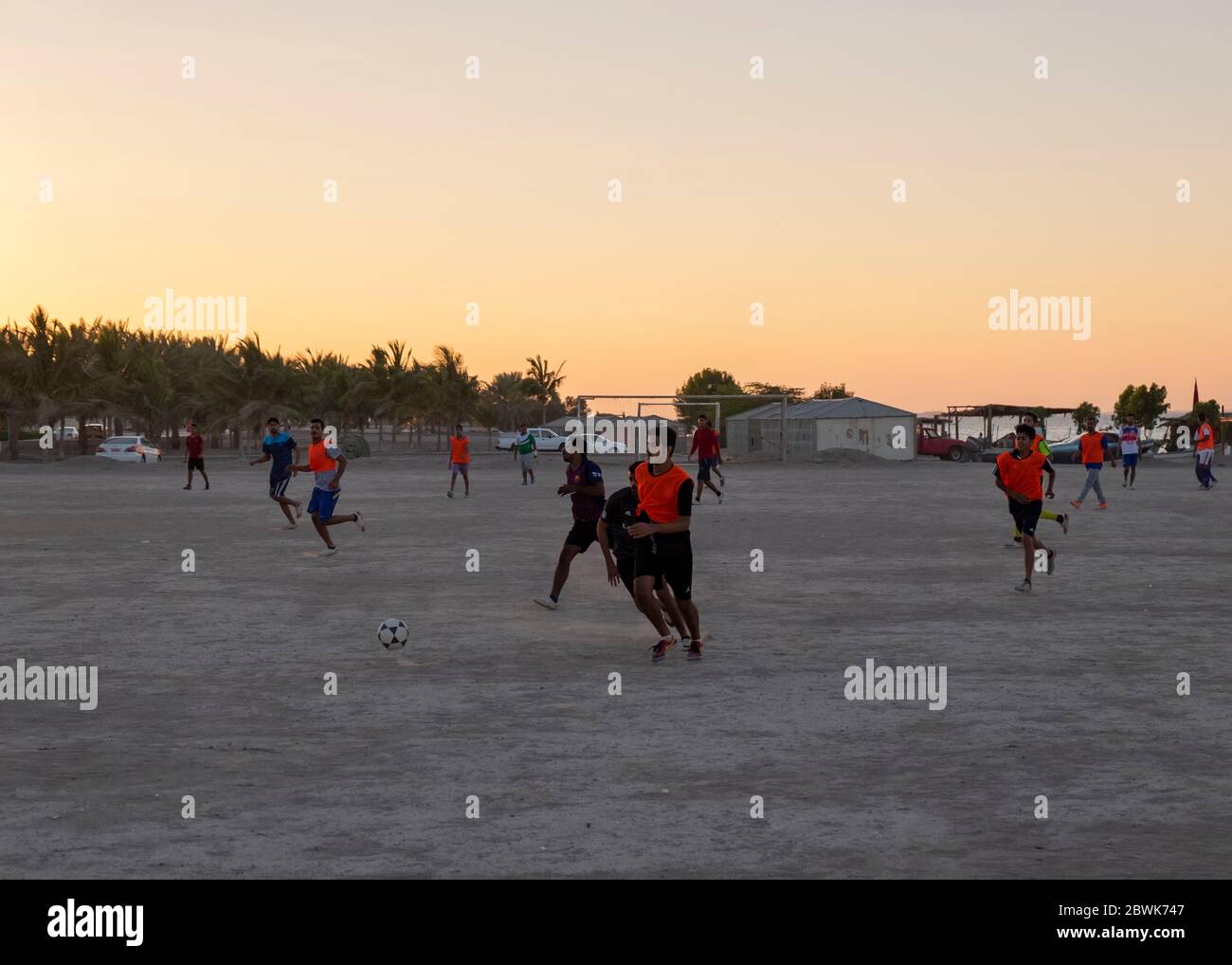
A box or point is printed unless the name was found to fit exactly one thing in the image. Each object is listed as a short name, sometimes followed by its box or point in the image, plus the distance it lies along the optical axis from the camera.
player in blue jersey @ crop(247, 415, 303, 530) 22.70
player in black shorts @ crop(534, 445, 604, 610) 12.54
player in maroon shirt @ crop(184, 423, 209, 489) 35.12
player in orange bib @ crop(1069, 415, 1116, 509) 27.16
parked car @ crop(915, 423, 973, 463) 64.62
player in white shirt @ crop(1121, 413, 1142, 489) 36.06
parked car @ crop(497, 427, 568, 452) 76.36
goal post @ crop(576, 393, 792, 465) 52.81
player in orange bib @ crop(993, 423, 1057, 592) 14.29
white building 65.00
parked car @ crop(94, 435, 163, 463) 57.31
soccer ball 10.28
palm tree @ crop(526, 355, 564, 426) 98.56
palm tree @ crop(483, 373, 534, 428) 109.44
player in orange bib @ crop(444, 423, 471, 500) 32.00
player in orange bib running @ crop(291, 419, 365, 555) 17.98
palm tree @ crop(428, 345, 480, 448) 83.44
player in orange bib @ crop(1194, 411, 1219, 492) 34.62
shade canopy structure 67.06
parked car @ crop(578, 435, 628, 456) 65.77
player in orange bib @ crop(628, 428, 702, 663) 9.88
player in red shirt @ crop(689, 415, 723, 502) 30.06
